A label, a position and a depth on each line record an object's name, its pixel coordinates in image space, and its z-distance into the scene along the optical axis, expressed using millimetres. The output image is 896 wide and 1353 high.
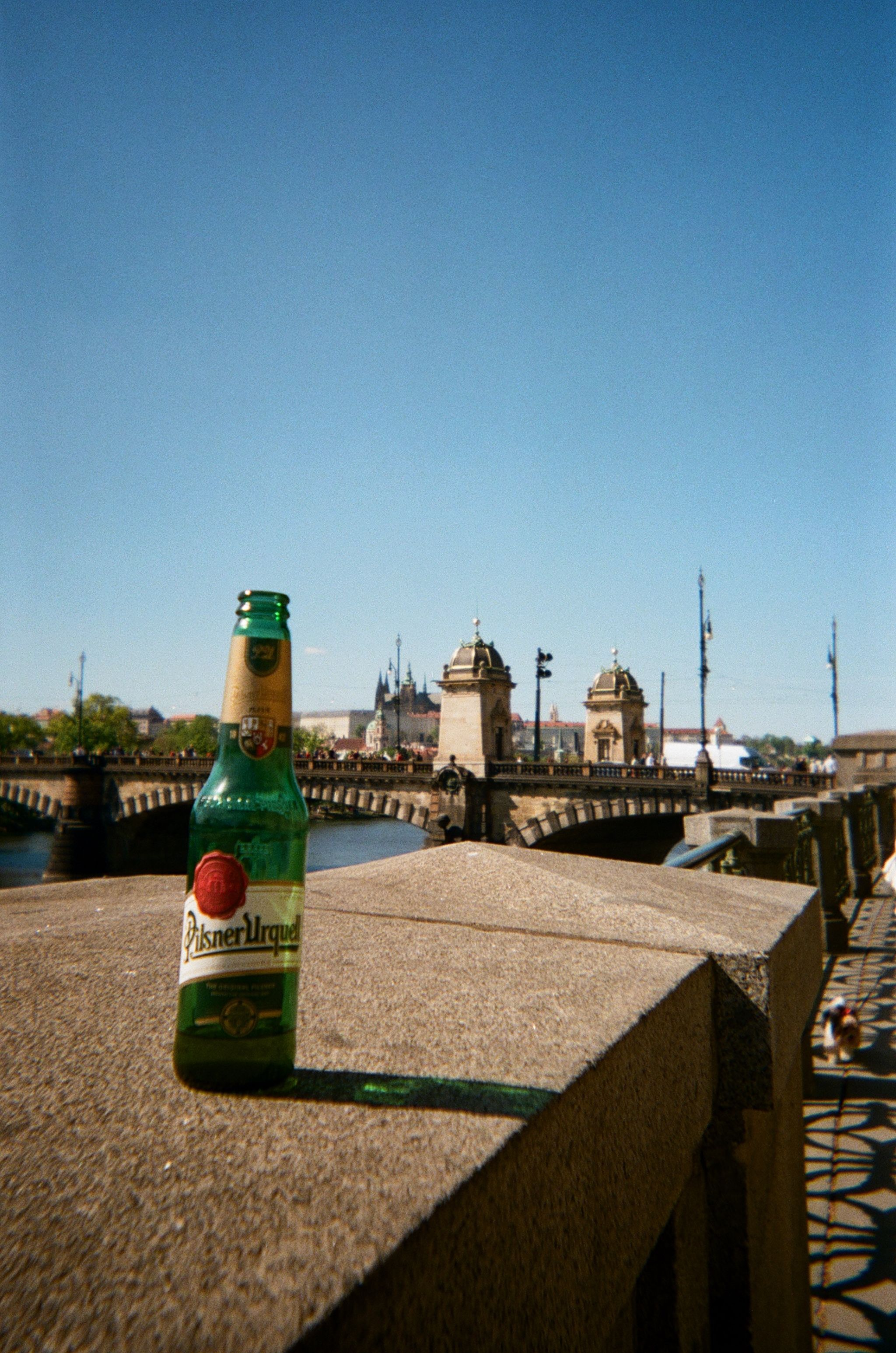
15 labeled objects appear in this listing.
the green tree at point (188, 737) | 91438
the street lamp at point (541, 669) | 35375
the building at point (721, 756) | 46219
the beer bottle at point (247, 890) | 1001
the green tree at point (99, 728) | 79938
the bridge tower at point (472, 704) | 35562
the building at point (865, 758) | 14797
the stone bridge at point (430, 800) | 29578
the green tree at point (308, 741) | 96125
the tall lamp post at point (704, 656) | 31053
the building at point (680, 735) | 77806
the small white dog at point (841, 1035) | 5258
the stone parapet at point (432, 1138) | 652
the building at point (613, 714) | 41625
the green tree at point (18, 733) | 77312
